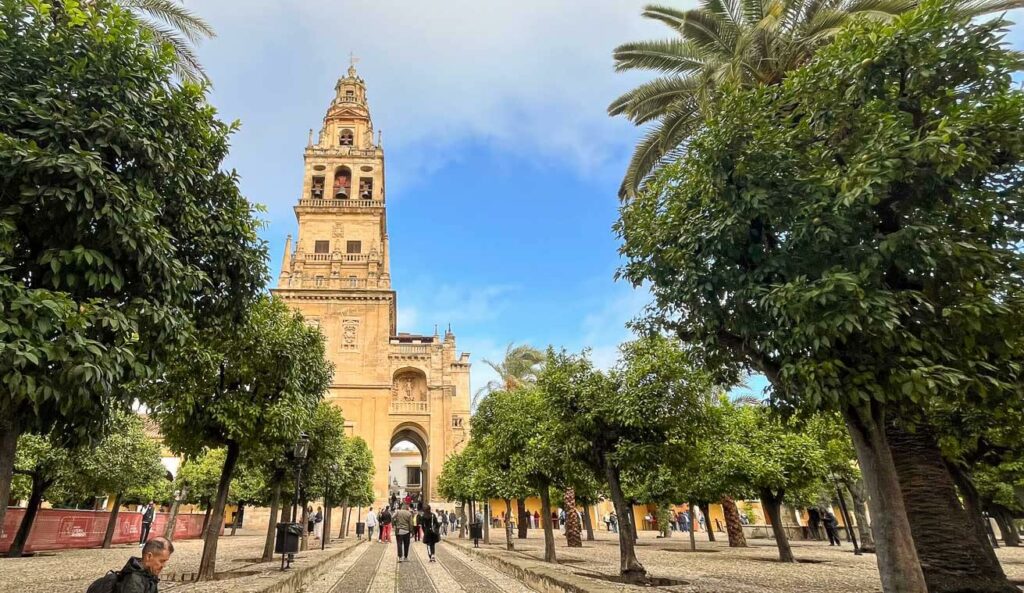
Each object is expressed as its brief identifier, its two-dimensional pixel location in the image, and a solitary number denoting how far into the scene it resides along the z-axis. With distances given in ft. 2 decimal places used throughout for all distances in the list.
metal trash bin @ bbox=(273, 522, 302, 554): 41.29
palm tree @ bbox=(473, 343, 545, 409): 116.47
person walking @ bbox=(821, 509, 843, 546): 79.66
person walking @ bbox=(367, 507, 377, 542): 101.19
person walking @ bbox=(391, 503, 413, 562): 51.98
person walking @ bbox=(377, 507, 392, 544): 94.02
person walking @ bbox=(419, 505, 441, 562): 54.19
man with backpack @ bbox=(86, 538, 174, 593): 12.30
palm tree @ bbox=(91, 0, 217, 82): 33.30
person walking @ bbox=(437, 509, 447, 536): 130.33
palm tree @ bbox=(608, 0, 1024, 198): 33.68
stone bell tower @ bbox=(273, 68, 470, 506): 145.38
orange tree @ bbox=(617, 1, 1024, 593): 17.88
